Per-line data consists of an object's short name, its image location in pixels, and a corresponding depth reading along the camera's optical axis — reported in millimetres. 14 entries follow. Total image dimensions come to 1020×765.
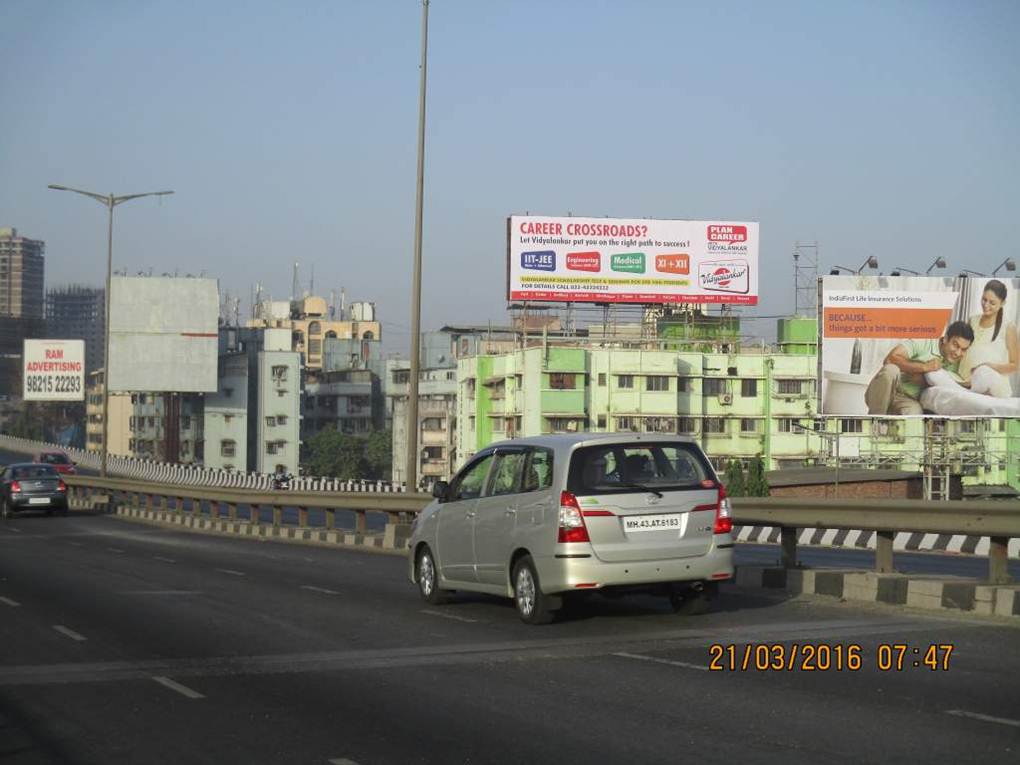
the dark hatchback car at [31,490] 43438
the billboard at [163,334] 99688
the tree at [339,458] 136000
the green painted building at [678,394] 87812
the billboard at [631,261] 73750
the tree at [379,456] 136875
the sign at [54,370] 123250
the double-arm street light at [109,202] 53469
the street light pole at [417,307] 27375
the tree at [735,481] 62594
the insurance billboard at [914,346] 53250
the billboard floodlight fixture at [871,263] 58944
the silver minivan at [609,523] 12898
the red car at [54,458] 79075
